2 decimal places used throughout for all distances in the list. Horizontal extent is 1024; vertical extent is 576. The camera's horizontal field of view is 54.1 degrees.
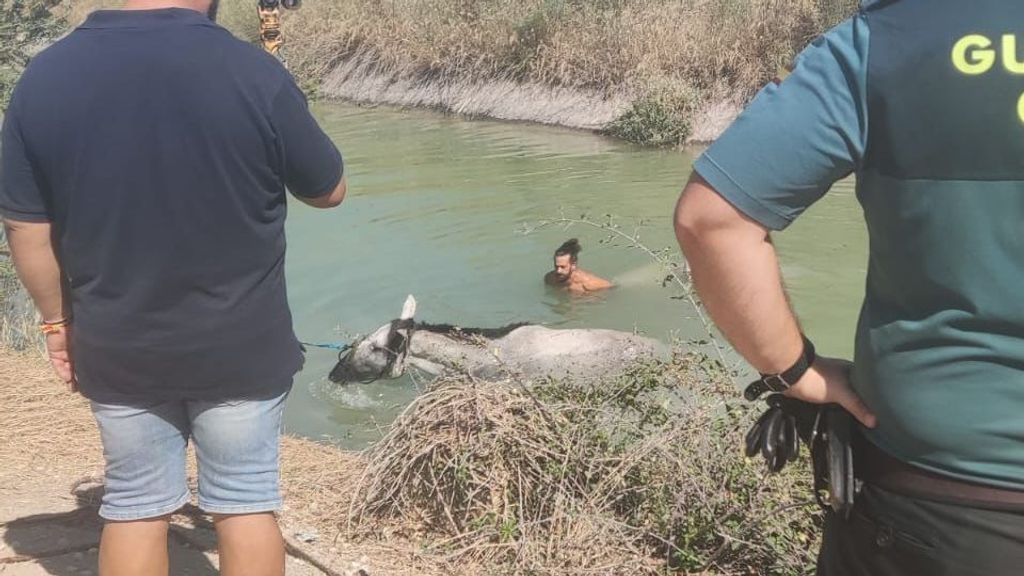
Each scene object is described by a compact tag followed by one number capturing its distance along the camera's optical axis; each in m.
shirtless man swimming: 8.02
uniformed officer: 1.35
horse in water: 5.88
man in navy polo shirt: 2.08
